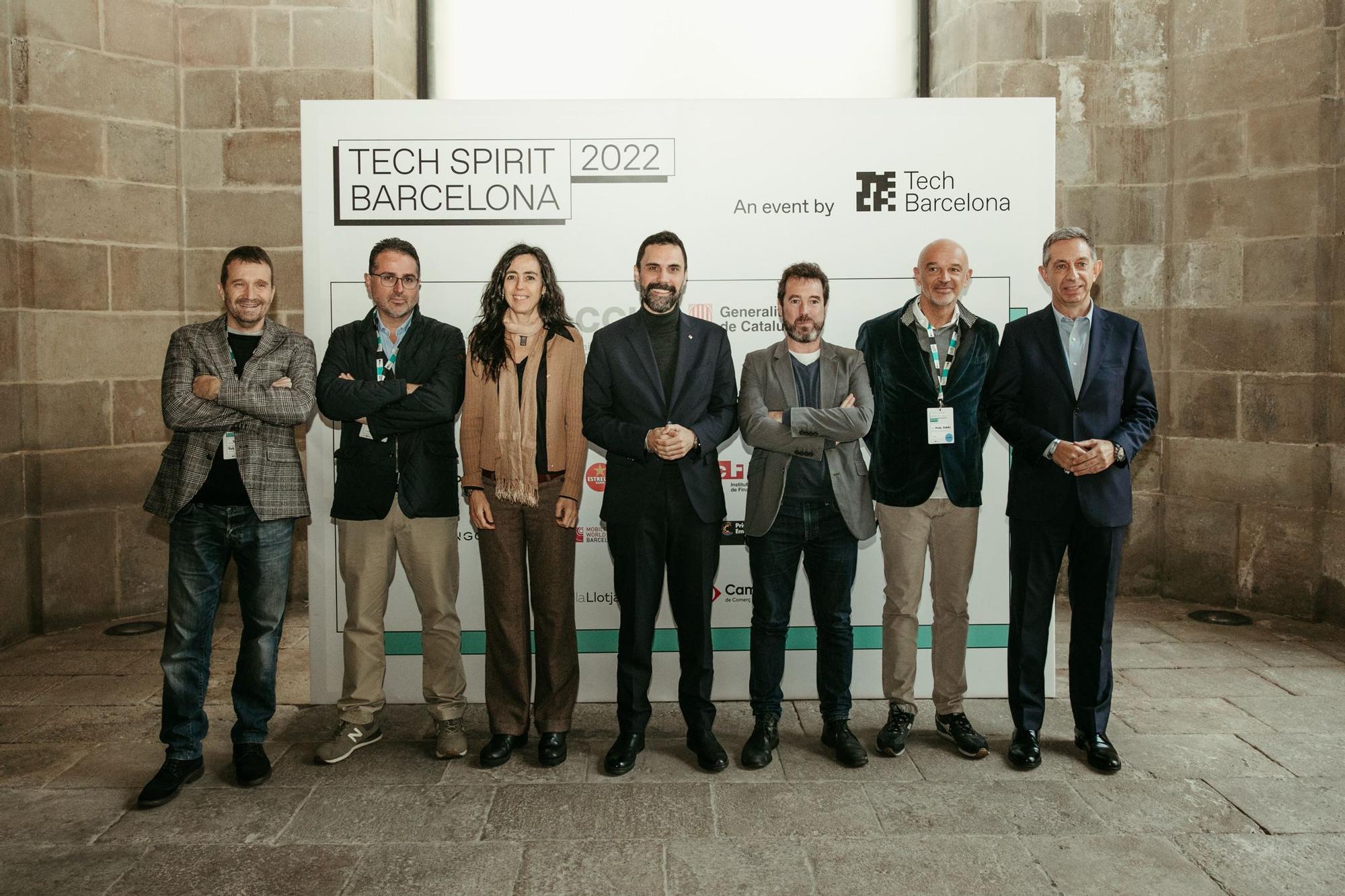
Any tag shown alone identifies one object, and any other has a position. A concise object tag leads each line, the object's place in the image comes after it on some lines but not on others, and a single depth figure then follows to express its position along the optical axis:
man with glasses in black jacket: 3.60
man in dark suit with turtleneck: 3.51
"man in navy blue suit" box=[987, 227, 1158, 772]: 3.54
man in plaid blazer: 3.35
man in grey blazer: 3.60
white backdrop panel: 4.18
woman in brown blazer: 3.57
